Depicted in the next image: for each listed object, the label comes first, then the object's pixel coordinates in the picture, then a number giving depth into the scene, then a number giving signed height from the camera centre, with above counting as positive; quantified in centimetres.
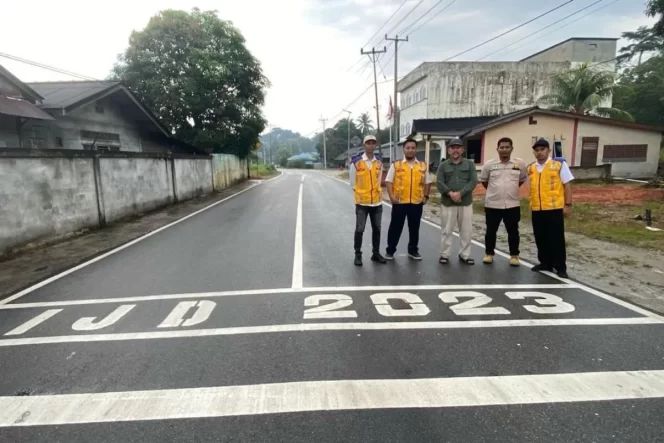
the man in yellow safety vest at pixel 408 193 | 623 -45
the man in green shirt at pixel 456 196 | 616 -49
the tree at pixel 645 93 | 3503 +633
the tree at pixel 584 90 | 2622 +475
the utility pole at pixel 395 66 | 2899 +697
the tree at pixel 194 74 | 2341 +538
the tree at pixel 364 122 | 8919 +917
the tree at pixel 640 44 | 4275 +1256
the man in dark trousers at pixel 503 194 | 596 -45
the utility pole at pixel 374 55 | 3347 +910
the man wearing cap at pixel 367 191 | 615 -40
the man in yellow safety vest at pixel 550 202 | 551 -52
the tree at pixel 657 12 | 1564 +595
